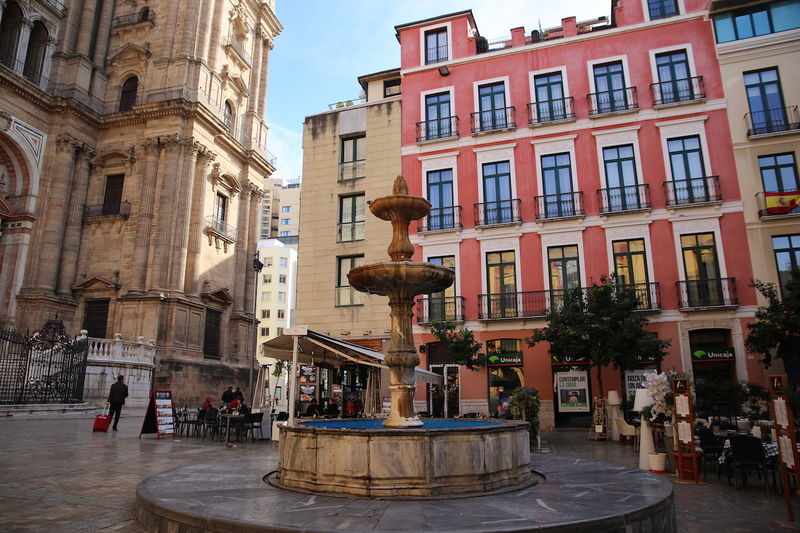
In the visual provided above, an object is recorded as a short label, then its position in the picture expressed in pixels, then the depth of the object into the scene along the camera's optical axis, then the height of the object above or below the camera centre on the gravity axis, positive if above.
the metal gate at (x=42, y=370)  18.55 +0.75
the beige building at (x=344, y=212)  24.42 +8.50
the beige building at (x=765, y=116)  19.44 +10.21
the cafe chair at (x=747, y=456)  8.77 -1.11
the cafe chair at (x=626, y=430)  14.70 -1.16
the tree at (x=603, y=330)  16.92 +1.85
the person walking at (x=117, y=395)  16.03 -0.13
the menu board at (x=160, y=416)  14.95 -0.71
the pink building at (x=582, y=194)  19.95 +7.72
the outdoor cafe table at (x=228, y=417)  14.34 -0.73
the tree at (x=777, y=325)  16.19 +1.90
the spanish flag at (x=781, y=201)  19.30 +6.61
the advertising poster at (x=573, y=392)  20.02 -0.12
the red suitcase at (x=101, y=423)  15.61 -0.92
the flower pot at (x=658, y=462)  10.36 -1.41
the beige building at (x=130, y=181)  28.20 +11.84
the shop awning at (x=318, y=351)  13.57 +1.11
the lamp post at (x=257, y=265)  26.01 +5.98
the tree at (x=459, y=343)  19.61 +1.68
